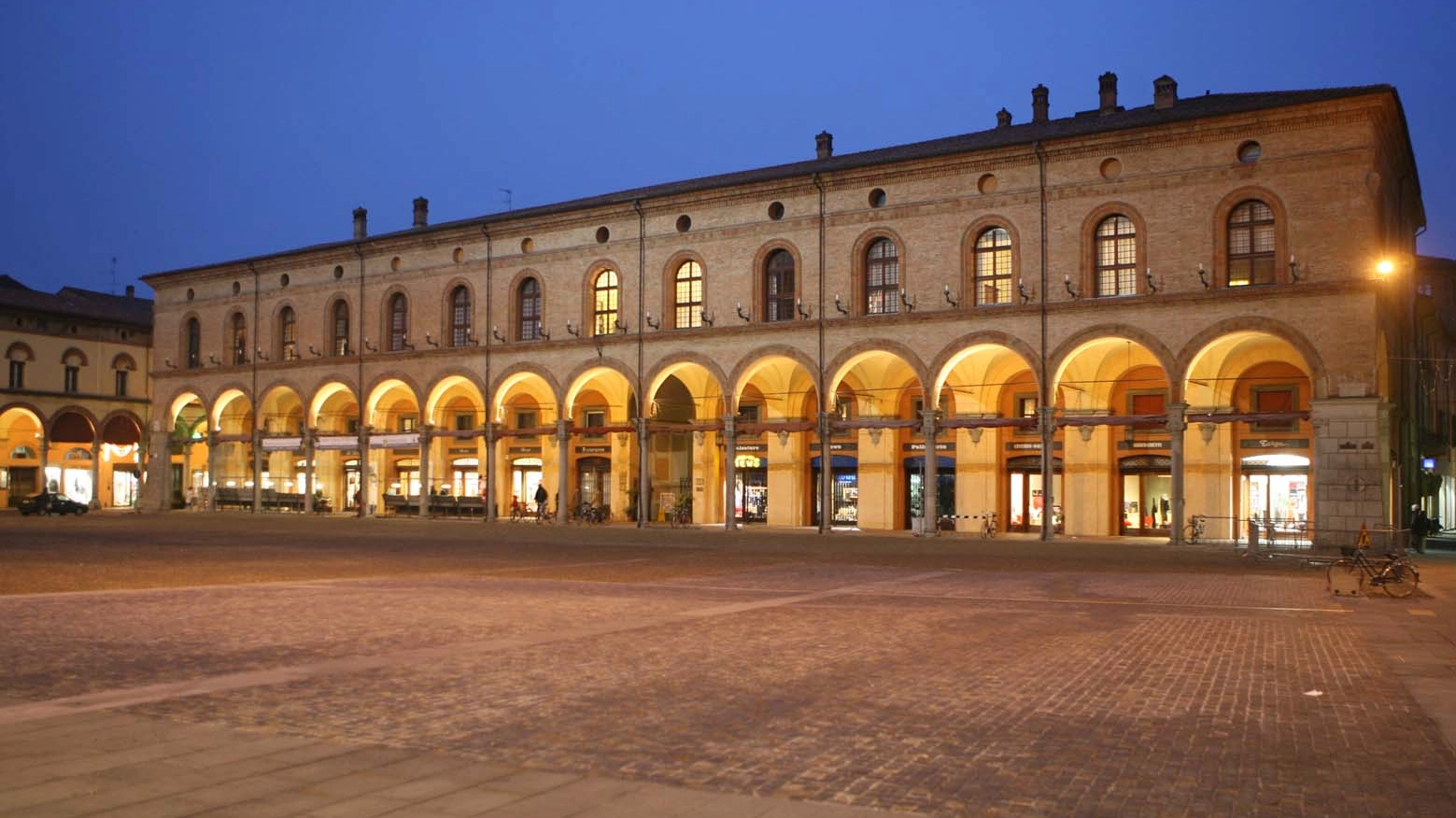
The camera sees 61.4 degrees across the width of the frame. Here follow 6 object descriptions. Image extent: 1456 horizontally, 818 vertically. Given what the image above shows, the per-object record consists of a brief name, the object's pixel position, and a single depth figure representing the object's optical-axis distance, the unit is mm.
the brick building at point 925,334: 29875
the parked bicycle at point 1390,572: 18094
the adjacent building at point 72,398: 56219
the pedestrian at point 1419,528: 32312
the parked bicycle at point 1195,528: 31609
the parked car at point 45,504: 48656
